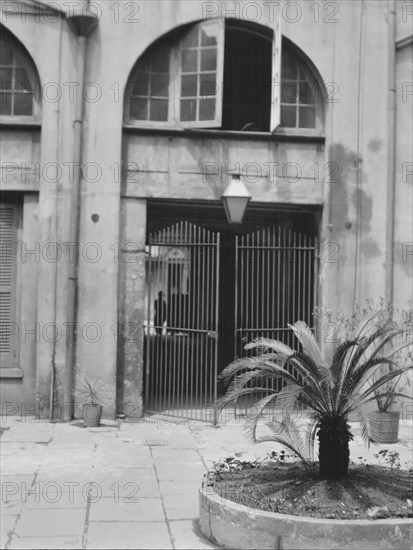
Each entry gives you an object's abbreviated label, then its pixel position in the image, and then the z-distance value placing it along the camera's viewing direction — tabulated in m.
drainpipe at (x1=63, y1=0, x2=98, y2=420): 12.87
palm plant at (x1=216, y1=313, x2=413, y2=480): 7.35
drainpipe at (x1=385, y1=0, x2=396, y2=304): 13.41
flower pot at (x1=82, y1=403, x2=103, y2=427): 12.38
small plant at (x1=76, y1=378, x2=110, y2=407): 12.95
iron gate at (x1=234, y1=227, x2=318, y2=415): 13.55
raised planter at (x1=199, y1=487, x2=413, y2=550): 6.42
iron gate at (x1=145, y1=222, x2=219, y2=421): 13.20
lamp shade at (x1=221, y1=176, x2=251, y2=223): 12.36
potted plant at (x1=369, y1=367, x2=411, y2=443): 11.55
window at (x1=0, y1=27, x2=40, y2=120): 13.38
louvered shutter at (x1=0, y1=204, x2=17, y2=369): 13.34
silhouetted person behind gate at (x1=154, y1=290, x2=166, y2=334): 13.59
